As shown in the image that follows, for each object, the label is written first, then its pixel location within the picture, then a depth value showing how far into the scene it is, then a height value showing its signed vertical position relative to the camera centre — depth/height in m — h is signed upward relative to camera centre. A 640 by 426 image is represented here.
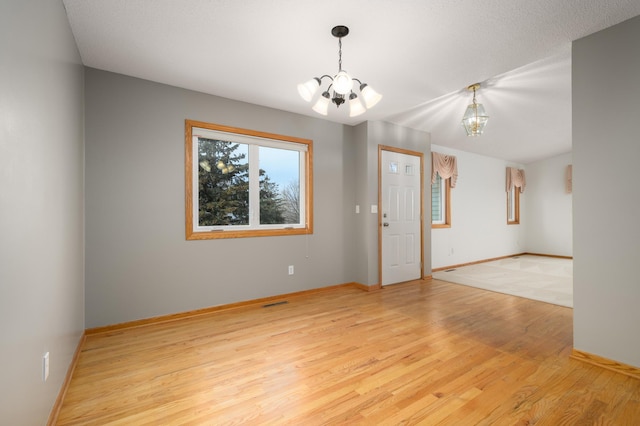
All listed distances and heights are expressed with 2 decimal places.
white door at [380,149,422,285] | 4.55 -0.05
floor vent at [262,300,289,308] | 3.61 -1.13
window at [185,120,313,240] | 3.35 +0.41
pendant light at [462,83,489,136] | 3.75 +1.24
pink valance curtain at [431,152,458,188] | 5.63 +0.94
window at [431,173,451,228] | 6.03 +0.26
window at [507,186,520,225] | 7.71 +0.22
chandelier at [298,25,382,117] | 2.04 +0.93
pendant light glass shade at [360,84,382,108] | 2.24 +0.92
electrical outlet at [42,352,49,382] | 1.47 -0.78
